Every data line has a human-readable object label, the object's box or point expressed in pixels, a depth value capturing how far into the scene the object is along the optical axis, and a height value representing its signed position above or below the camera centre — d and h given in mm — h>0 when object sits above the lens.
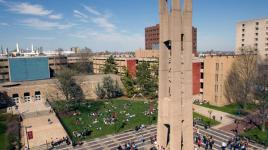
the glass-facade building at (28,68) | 65938 -1724
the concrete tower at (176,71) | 22406 -1092
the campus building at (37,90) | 51781 -6459
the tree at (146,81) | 56438 -4991
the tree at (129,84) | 59538 -5995
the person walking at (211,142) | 28936 -10613
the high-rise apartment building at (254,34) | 82369 +9545
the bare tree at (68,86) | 49000 -5160
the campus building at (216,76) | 47844 -3450
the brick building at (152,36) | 116406 +13615
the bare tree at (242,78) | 44812 -3761
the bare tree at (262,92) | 34647 -5489
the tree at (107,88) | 58941 -7124
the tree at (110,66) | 73375 -1471
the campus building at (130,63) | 66606 -539
